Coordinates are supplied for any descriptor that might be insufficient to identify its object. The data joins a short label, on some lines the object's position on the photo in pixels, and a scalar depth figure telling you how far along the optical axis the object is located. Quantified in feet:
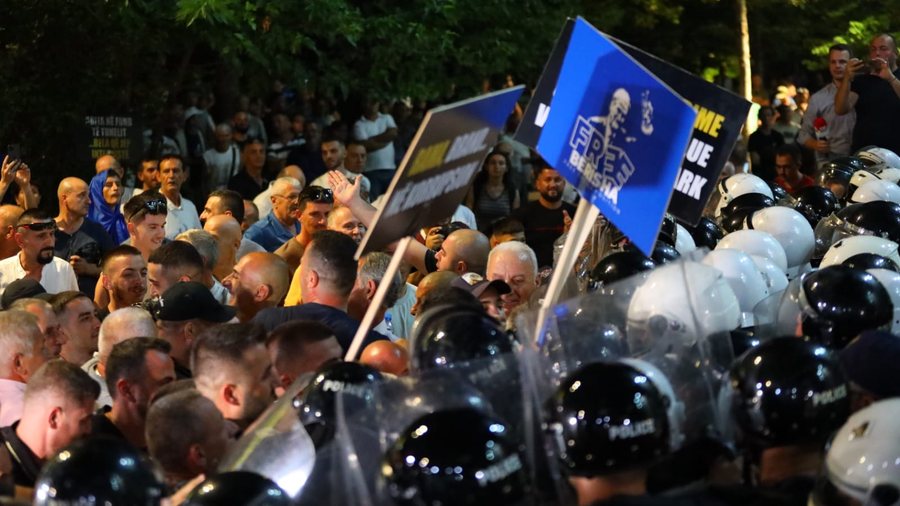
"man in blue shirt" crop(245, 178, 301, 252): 42.50
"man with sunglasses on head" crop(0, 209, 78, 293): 36.81
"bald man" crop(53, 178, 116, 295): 40.75
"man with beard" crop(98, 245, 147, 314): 33.17
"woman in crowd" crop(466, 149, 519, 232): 54.60
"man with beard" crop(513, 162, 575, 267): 46.91
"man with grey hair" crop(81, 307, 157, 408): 26.05
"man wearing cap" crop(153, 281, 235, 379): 27.45
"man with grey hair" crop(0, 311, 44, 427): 25.34
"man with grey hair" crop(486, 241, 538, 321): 31.12
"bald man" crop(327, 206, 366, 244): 35.86
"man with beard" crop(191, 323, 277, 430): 21.15
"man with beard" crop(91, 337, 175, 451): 22.34
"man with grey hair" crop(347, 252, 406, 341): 30.04
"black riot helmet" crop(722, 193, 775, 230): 33.94
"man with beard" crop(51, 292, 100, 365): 29.12
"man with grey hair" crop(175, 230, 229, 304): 34.01
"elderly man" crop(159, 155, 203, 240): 46.42
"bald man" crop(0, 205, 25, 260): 39.60
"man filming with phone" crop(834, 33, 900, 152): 48.15
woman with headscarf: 47.42
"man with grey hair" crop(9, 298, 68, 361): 27.66
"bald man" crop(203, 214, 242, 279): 37.76
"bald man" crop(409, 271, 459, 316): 29.43
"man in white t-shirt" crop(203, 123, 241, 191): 58.95
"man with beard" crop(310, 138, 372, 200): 53.57
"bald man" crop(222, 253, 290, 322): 30.53
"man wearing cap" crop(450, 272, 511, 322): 27.75
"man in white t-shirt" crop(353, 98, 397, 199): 63.31
